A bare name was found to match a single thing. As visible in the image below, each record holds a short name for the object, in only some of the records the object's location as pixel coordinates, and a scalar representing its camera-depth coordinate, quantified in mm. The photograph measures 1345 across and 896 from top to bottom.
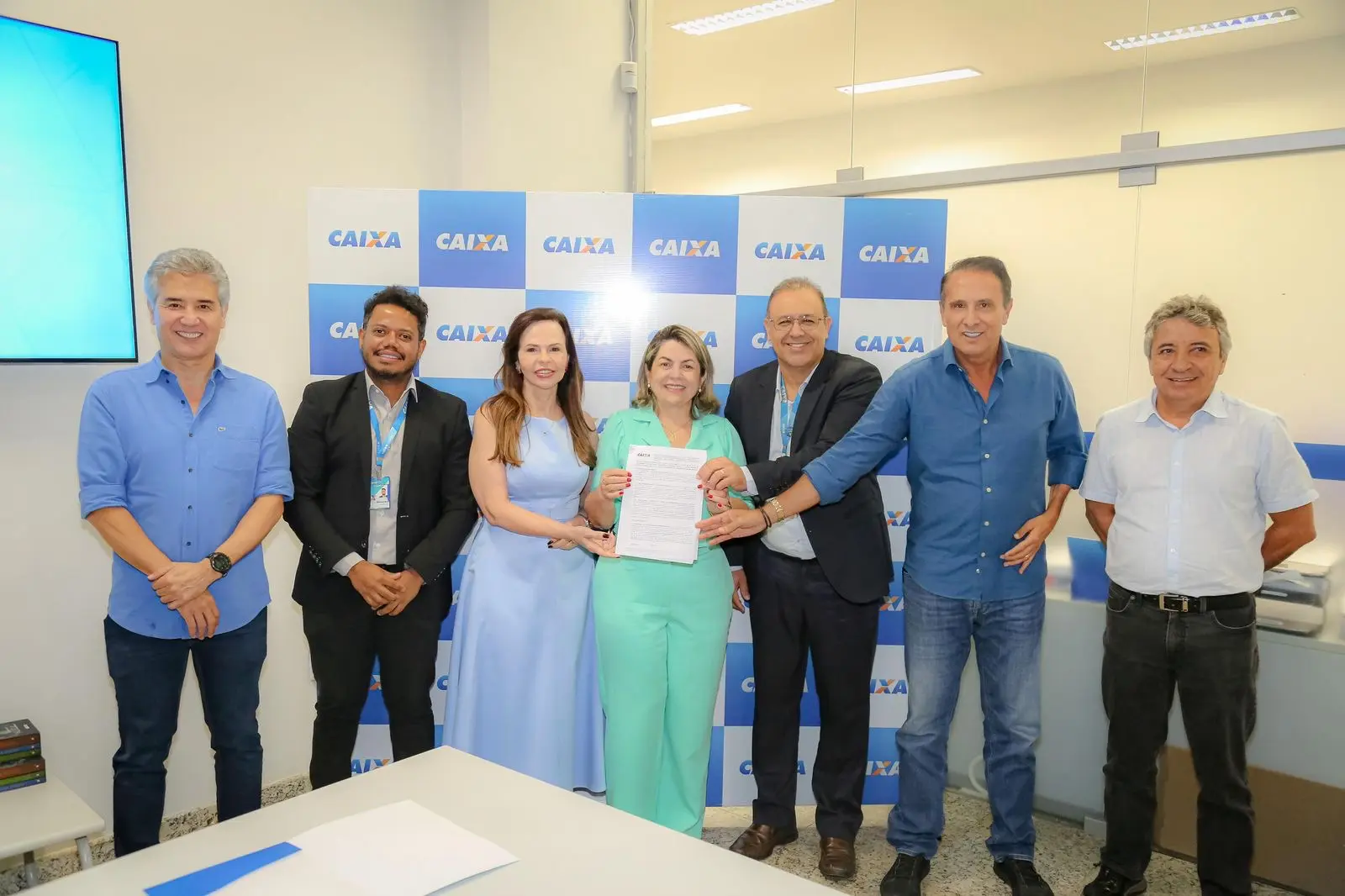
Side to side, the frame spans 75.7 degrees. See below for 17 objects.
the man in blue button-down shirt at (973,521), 2908
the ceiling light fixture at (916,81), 4383
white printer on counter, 3127
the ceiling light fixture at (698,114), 5273
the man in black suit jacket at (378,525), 2930
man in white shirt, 2691
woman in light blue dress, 2994
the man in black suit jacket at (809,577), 3057
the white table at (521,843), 1368
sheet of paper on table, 1326
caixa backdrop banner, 3527
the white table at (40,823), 2426
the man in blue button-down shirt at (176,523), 2520
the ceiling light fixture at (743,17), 4758
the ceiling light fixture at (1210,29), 3396
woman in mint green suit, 2875
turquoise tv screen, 2895
